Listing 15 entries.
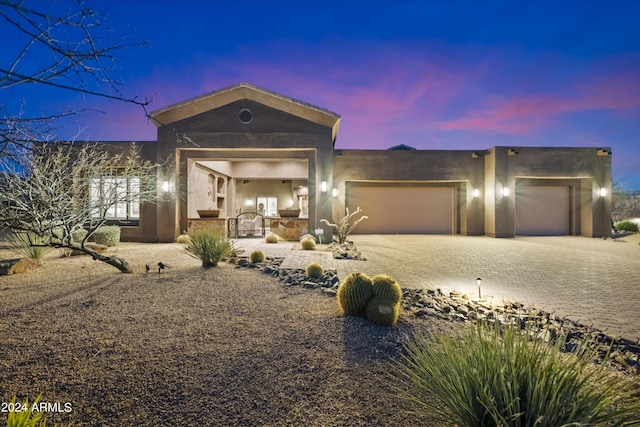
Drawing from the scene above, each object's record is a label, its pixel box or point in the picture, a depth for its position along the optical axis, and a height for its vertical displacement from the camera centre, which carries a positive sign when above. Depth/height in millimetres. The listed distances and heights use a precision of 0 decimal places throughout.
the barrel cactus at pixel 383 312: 3354 -1130
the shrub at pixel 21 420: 1456 -1050
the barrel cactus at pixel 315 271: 5633 -1106
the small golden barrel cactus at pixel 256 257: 6766 -1002
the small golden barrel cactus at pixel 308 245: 9414 -990
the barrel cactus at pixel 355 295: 3588 -994
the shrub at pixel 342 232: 10506 -660
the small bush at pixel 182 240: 10609 -957
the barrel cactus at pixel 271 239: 11266 -958
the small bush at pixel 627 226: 15774 -562
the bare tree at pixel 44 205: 5147 +166
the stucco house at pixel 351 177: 11414 +1803
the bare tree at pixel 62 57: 1990 +1253
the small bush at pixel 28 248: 6676 -825
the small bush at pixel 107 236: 9859 -771
